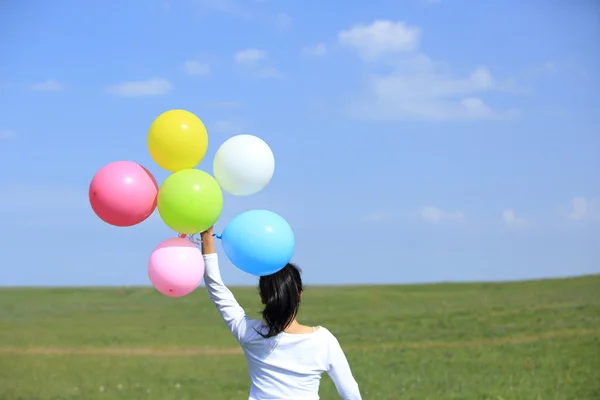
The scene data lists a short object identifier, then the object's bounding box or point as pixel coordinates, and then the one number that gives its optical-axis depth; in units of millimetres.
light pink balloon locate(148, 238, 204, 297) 4996
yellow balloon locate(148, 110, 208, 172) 5367
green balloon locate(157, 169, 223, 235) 5008
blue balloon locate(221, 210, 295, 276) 4793
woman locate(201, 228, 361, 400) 4586
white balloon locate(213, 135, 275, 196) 5410
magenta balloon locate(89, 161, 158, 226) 5184
